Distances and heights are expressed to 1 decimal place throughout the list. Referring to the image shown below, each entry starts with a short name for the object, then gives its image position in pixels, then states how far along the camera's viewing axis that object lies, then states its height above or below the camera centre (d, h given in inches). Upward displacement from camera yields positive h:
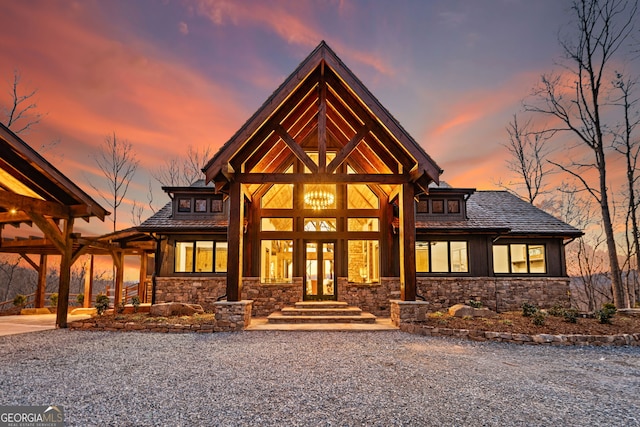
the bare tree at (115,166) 988.6 +264.4
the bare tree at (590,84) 551.2 +312.1
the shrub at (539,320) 349.7 -58.8
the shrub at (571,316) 371.6 -58.4
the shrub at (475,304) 453.3 -56.7
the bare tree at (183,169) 1074.1 +279.7
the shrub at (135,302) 466.3 -58.0
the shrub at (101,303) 441.4 -55.6
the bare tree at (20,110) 749.3 +320.3
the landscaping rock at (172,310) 429.4 -62.8
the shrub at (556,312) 407.9 -59.7
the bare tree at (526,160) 895.1 +262.0
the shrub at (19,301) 593.9 -71.4
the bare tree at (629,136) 606.2 +230.7
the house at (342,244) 512.4 +24.8
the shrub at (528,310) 413.1 -58.9
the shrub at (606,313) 366.0 -54.9
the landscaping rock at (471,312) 421.2 -62.2
